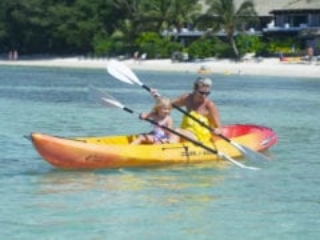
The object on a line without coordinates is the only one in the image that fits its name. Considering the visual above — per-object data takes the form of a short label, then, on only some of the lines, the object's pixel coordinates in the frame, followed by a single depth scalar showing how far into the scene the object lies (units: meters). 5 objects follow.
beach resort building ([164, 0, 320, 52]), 71.56
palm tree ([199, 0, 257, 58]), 69.12
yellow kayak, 15.49
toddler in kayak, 16.44
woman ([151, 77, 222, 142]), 16.81
